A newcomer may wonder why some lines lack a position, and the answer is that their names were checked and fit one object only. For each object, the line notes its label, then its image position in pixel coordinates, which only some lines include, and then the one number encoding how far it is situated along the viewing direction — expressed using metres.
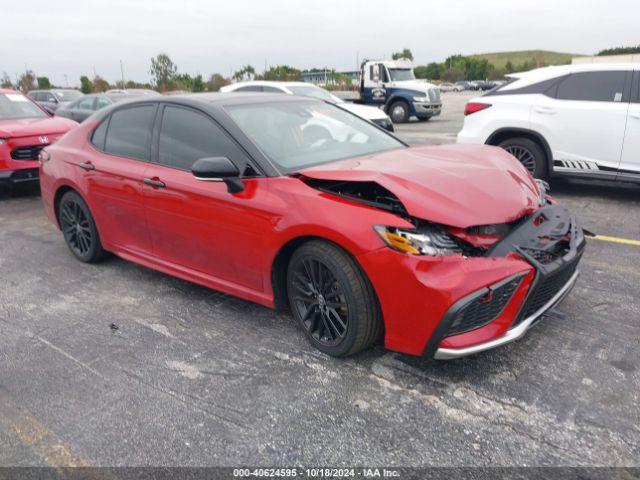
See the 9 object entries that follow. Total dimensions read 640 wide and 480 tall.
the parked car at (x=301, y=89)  13.30
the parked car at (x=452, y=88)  74.86
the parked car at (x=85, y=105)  15.56
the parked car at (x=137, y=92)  19.97
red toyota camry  2.75
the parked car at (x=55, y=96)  20.86
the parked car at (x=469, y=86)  74.35
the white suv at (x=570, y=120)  6.38
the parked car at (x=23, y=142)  7.65
